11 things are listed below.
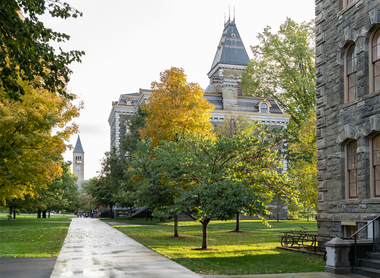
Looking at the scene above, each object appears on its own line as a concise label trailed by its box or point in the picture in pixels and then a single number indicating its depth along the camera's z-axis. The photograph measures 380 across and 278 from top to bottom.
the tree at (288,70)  34.85
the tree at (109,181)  44.18
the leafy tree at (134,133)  38.25
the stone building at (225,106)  53.56
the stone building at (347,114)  13.66
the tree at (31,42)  9.60
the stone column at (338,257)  11.52
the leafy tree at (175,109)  25.52
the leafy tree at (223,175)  15.15
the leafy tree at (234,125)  37.97
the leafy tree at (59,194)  42.30
